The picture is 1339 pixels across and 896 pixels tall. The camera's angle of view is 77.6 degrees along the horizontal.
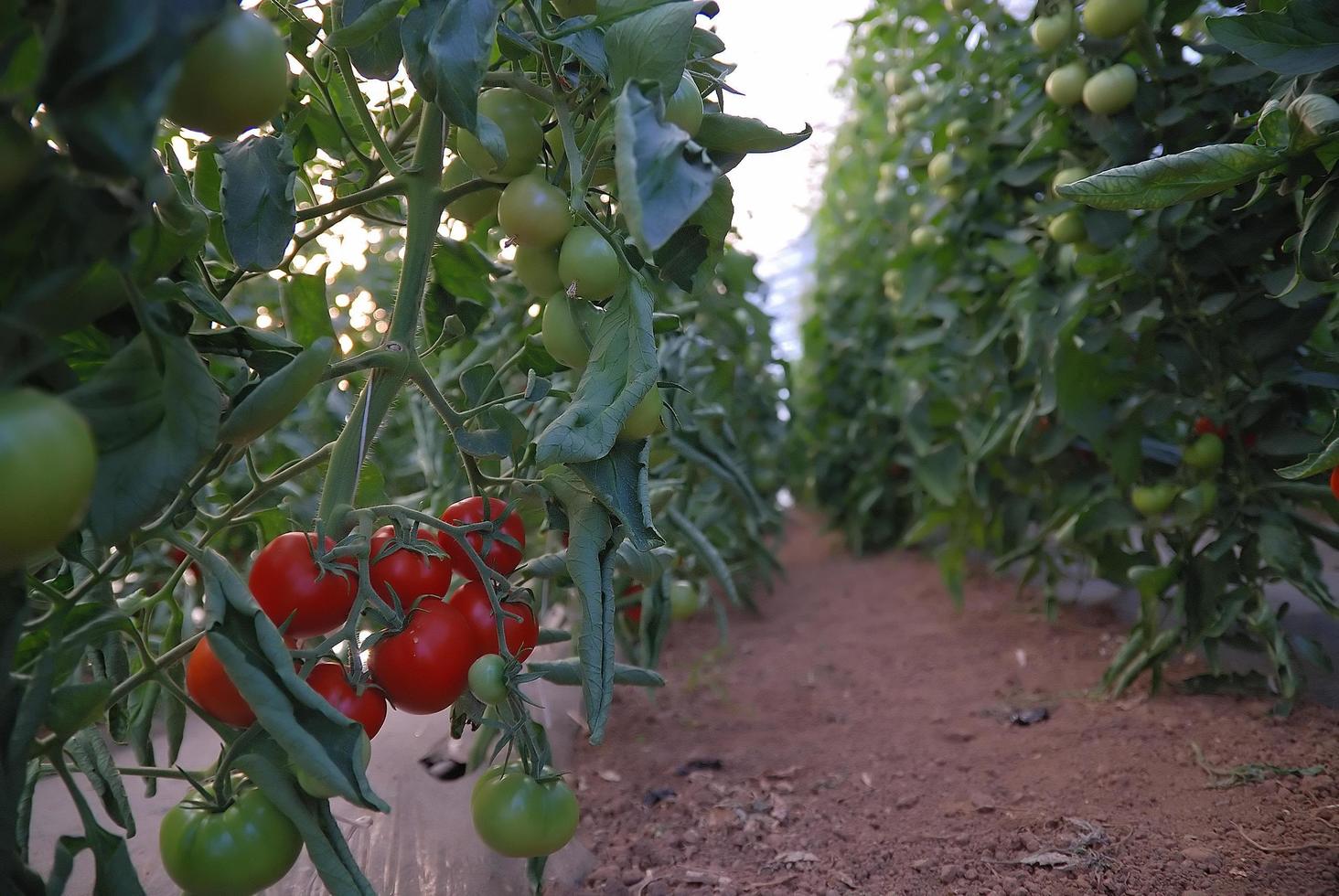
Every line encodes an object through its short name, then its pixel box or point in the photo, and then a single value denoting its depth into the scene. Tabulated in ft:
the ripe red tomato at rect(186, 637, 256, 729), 1.66
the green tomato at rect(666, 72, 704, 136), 1.85
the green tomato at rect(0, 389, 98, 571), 1.09
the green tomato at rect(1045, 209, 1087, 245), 4.30
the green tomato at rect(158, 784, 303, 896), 1.61
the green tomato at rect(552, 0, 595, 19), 2.06
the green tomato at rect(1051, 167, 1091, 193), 4.28
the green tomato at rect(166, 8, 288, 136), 1.31
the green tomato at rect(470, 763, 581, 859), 2.01
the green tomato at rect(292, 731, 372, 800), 1.49
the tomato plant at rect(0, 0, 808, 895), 1.21
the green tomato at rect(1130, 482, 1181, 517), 4.11
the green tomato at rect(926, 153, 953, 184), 5.78
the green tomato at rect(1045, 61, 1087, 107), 4.12
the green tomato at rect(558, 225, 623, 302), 1.89
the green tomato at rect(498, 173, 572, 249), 1.92
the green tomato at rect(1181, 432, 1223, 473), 3.88
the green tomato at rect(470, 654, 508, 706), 1.85
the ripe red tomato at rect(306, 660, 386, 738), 1.78
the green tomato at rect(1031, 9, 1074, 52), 4.17
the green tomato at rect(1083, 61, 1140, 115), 3.90
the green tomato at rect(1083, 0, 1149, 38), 3.76
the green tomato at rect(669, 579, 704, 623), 5.22
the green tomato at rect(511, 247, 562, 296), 2.07
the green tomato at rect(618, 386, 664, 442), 1.89
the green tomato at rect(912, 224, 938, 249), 6.31
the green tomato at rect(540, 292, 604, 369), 1.99
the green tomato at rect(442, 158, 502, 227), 2.34
